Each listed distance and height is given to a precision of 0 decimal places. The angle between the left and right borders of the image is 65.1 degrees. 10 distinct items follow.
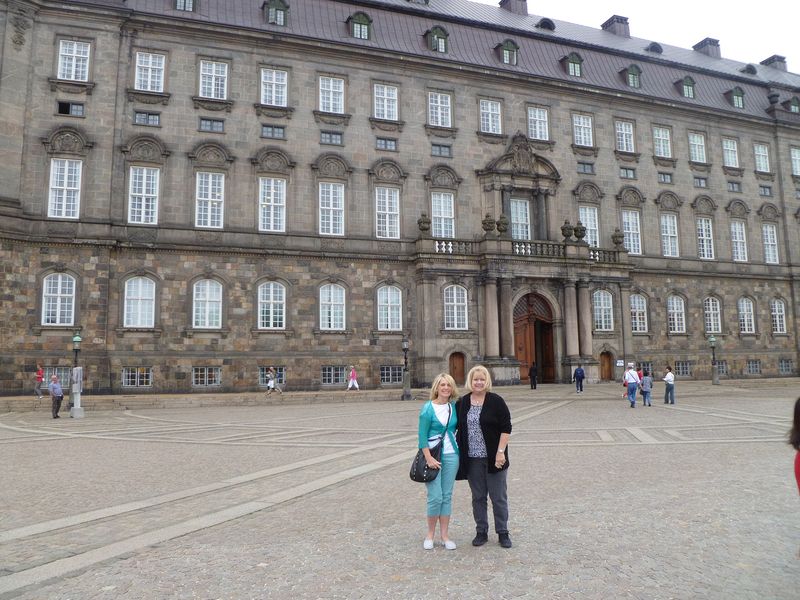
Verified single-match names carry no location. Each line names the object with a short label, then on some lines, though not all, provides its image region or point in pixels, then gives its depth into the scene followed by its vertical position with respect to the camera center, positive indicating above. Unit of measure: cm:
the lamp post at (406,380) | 2985 -77
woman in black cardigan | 680 -93
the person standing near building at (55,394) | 2208 -93
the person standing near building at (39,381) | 2737 -59
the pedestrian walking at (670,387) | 2626 -106
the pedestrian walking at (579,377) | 3105 -71
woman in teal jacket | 671 -90
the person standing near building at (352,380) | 3272 -80
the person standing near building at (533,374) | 3281 -57
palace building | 3059 +920
